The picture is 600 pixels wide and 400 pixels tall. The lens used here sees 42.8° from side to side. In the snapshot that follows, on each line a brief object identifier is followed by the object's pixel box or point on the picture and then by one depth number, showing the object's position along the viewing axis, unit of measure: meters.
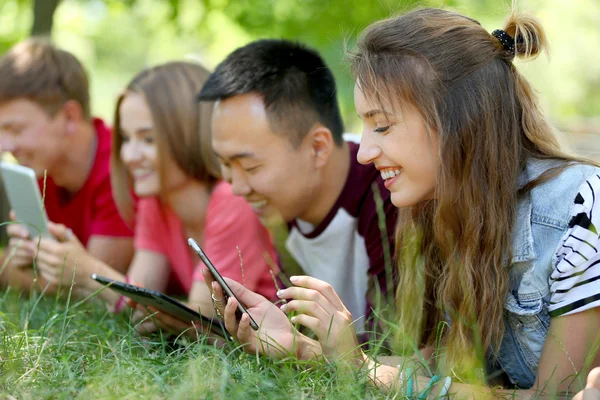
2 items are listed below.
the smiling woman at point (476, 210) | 2.19
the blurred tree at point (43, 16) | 5.46
